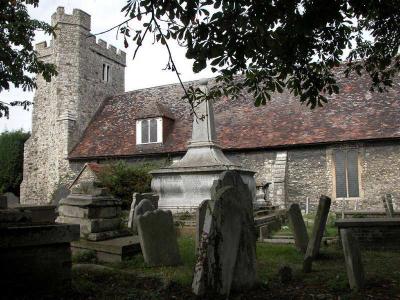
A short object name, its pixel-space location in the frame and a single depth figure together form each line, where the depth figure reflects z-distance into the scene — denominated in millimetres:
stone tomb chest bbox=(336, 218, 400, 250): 8211
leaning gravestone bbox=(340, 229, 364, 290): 5051
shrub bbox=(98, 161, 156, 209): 17344
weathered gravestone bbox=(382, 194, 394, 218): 12248
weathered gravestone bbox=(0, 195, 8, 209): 6148
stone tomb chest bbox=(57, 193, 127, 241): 7863
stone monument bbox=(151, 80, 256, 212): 12406
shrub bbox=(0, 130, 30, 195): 29359
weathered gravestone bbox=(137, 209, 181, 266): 6771
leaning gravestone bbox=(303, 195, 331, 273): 6605
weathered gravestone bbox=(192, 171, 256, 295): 4719
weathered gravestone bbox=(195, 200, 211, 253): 7676
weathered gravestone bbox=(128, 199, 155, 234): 9477
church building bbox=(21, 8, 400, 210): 17812
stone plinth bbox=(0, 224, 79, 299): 4590
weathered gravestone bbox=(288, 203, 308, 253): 7875
